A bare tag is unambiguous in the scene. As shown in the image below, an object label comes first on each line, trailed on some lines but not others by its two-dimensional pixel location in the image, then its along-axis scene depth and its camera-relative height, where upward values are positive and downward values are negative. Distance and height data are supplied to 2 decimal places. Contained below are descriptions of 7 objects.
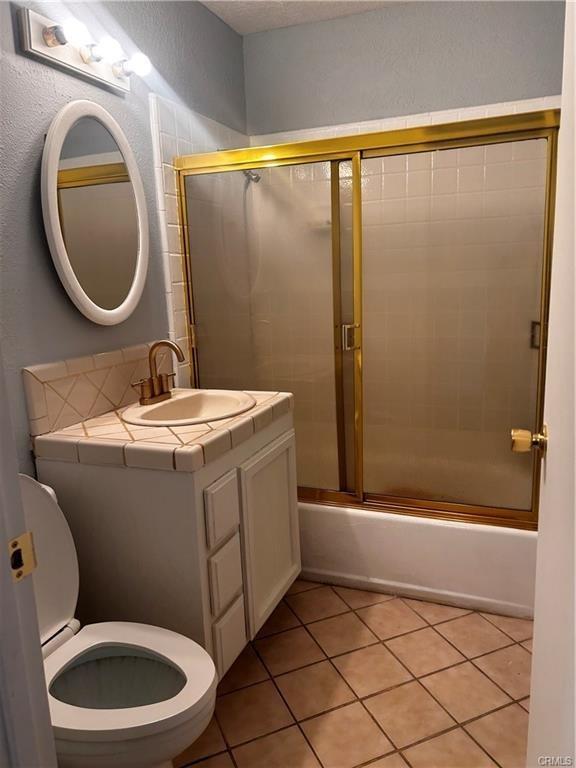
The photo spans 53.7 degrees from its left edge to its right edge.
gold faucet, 2.01 -0.32
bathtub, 2.14 -1.07
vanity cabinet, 1.53 -0.69
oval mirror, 1.70 +0.27
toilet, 1.17 -0.87
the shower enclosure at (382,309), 2.20 -0.09
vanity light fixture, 1.59 +0.75
